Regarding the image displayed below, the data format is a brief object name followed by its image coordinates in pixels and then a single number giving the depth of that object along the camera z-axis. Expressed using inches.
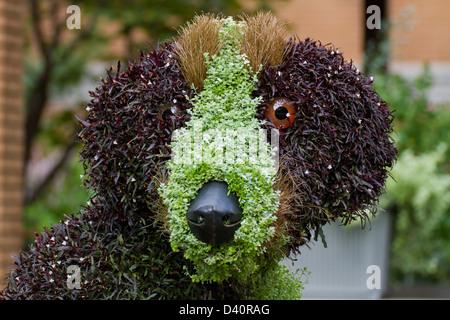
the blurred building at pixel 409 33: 269.6
